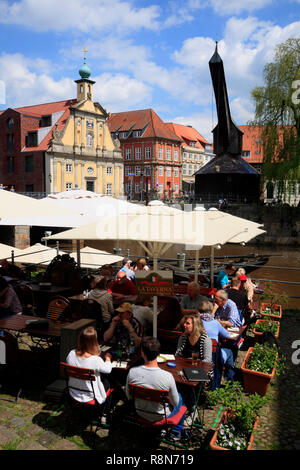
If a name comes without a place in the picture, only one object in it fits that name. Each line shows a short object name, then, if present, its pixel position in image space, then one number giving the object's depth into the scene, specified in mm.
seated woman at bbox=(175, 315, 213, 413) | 4707
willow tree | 25422
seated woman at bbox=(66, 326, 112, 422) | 4016
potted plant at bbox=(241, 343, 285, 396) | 5137
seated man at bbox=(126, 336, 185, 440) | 3666
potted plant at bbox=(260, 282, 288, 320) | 8070
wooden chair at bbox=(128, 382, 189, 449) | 3562
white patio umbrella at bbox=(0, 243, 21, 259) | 10620
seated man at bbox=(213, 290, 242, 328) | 6230
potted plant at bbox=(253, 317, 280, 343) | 6810
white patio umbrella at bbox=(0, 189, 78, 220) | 5914
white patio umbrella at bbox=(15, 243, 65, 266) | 11828
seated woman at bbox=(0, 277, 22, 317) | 6384
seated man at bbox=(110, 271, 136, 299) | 7840
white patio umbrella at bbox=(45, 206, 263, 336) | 5418
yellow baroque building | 44406
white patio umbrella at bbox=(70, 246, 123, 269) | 11812
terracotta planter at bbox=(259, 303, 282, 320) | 7965
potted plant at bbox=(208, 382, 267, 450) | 3621
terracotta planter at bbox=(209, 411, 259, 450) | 3583
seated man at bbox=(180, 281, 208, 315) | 6422
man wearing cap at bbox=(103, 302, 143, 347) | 4848
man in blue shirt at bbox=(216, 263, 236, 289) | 9422
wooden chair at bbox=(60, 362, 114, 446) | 3939
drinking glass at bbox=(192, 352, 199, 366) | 4613
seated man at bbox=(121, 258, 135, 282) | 9612
